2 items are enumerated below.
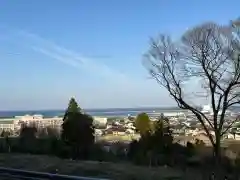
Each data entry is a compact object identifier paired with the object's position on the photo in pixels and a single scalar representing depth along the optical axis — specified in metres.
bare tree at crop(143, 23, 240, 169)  17.06
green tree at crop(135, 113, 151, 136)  24.13
